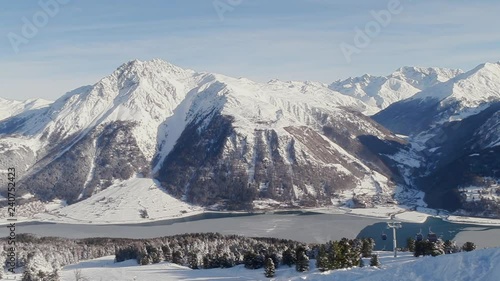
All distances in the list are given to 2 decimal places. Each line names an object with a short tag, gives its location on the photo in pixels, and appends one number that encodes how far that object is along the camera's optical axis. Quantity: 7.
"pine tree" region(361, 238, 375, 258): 96.81
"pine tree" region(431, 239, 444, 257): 88.48
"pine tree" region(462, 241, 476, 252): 90.75
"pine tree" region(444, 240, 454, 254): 97.84
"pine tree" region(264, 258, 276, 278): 84.94
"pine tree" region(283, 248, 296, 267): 94.69
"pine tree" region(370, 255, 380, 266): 83.20
